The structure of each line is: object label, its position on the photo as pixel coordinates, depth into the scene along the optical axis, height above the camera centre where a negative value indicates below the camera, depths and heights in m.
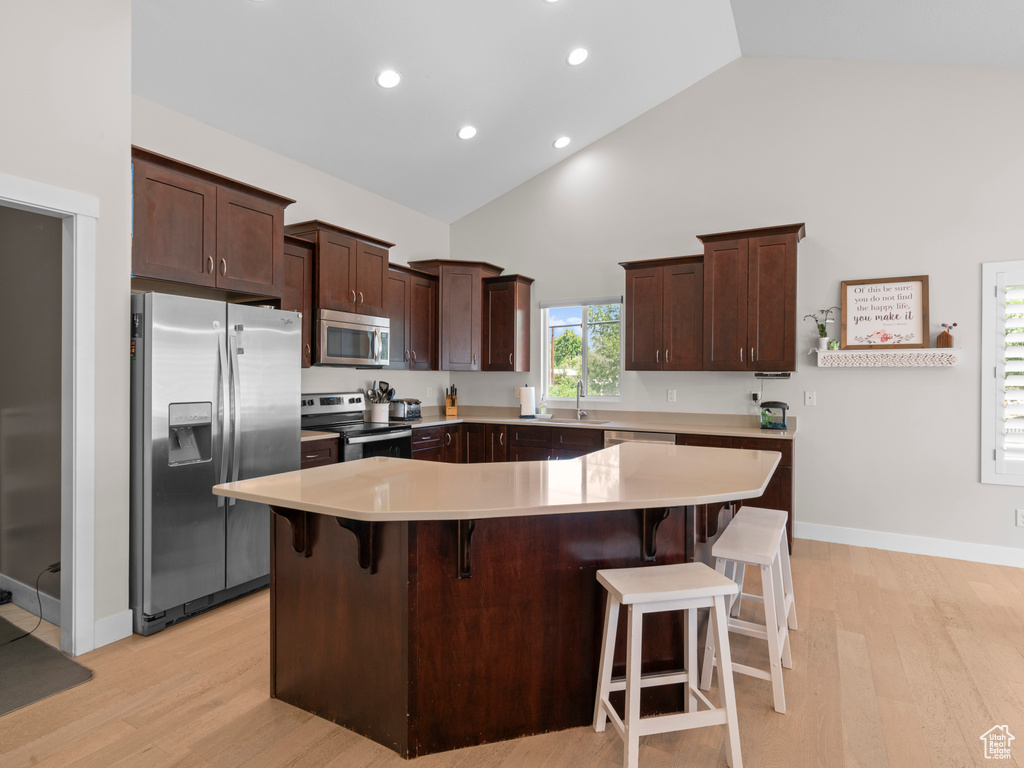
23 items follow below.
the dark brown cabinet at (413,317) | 5.05 +0.60
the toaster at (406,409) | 5.04 -0.26
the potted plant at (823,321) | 4.36 +0.49
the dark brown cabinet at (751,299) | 4.20 +0.64
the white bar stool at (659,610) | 1.73 -0.78
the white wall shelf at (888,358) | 3.97 +0.19
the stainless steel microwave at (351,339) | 4.19 +0.33
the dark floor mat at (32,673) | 2.21 -1.25
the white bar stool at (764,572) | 2.13 -0.81
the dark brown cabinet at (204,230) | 2.92 +0.86
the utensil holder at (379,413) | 4.77 -0.27
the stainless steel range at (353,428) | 4.11 -0.37
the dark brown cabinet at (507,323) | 5.55 +0.58
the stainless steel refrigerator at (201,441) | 2.74 -0.33
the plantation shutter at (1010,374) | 3.83 +0.07
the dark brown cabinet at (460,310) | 5.47 +0.71
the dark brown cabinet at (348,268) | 4.18 +0.89
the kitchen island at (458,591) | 1.83 -0.73
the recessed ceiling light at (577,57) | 4.11 +2.40
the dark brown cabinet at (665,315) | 4.64 +0.58
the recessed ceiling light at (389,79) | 3.84 +2.10
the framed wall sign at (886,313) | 4.11 +0.53
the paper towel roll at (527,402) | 5.56 -0.20
